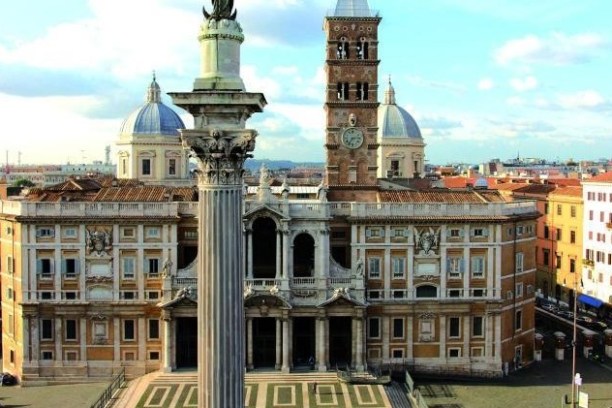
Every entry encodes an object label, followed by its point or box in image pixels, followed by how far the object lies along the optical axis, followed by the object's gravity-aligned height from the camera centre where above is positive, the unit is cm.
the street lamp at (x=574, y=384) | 4747 -1331
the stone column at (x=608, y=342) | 6556 -1448
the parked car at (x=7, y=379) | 5794 -1564
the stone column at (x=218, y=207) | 1945 -80
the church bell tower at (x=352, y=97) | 6631 +697
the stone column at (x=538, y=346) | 6494 -1472
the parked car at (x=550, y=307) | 8242 -1473
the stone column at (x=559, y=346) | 6450 -1455
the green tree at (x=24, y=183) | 15770 -141
